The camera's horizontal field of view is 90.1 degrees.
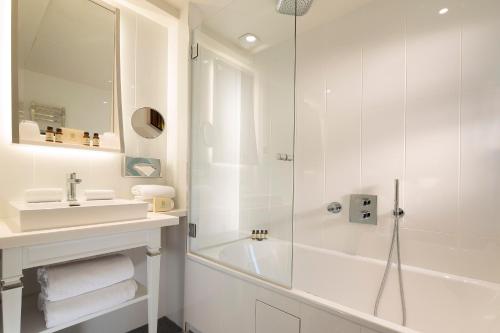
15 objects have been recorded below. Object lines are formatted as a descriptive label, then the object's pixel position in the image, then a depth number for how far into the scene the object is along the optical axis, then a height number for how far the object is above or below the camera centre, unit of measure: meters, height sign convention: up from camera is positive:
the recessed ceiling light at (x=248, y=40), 1.80 +0.91
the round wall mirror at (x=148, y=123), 1.75 +0.30
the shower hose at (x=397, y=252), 1.52 -0.56
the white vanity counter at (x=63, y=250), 0.94 -0.38
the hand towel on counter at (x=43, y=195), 1.19 -0.15
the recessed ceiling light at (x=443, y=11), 1.44 +0.89
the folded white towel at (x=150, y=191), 1.61 -0.17
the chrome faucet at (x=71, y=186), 1.33 -0.12
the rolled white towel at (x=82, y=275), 1.11 -0.53
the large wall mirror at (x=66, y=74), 1.28 +0.52
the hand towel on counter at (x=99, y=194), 1.38 -0.17
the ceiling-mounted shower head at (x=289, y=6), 1.53 +0.98
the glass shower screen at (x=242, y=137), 1.70 +0.21
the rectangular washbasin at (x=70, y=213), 1.01 -0.22
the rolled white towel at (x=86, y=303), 1.10 -0.66
